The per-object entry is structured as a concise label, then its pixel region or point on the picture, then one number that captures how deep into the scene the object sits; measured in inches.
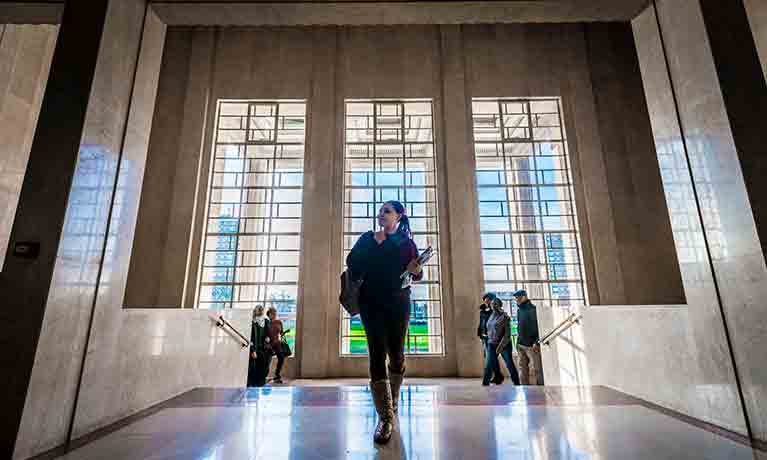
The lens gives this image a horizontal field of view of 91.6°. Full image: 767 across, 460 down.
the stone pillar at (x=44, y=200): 85.2
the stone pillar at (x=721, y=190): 91.2
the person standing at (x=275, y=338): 310.8
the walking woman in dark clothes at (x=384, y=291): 97.1
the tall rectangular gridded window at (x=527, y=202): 407.5
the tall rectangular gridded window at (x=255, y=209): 407.2
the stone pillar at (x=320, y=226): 375.6
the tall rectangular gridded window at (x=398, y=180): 397.4
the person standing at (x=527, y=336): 251.9
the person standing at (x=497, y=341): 255.8
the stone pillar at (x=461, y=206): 373.7
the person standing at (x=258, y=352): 269.9
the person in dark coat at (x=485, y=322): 273.1
